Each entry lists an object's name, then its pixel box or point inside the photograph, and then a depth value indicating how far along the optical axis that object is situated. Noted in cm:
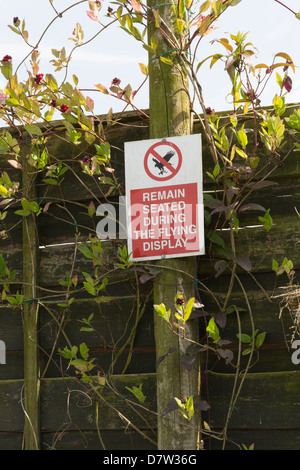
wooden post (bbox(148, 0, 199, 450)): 569
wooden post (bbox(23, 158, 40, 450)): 636
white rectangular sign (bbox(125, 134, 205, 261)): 583
